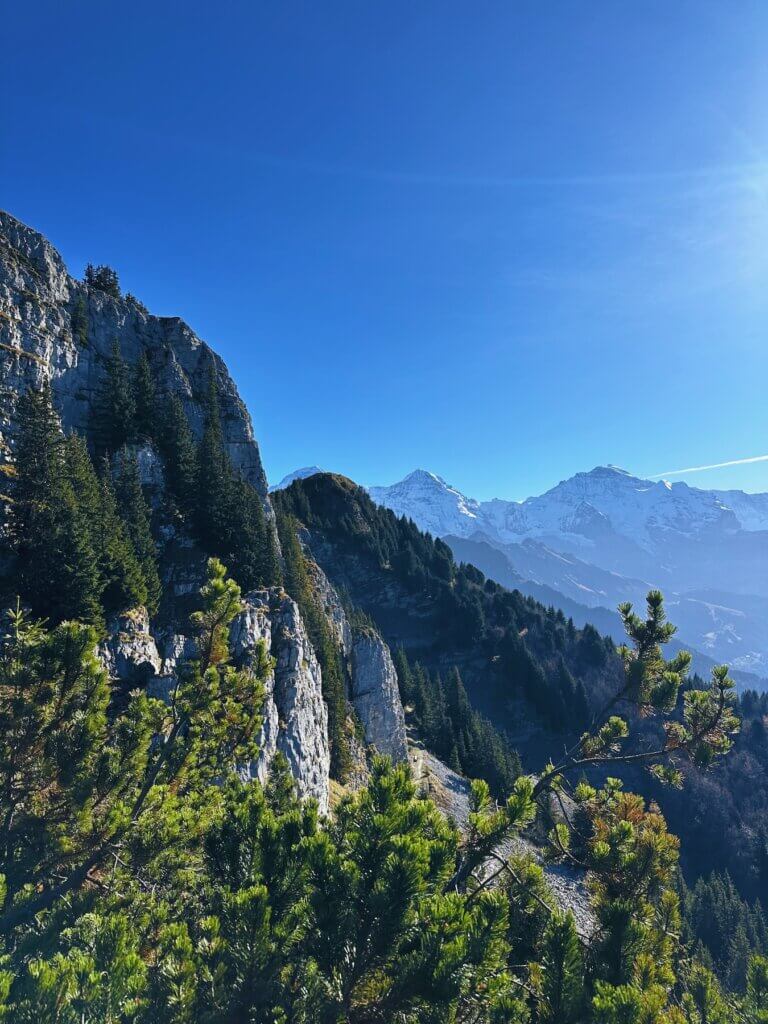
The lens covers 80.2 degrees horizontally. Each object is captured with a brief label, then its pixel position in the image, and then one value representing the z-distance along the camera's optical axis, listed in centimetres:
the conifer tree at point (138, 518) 2861
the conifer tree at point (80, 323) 4441
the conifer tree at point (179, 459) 4078
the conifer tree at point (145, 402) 4531
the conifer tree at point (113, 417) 4159
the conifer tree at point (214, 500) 3844
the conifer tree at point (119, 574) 2488
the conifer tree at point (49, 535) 2211
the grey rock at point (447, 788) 3691
